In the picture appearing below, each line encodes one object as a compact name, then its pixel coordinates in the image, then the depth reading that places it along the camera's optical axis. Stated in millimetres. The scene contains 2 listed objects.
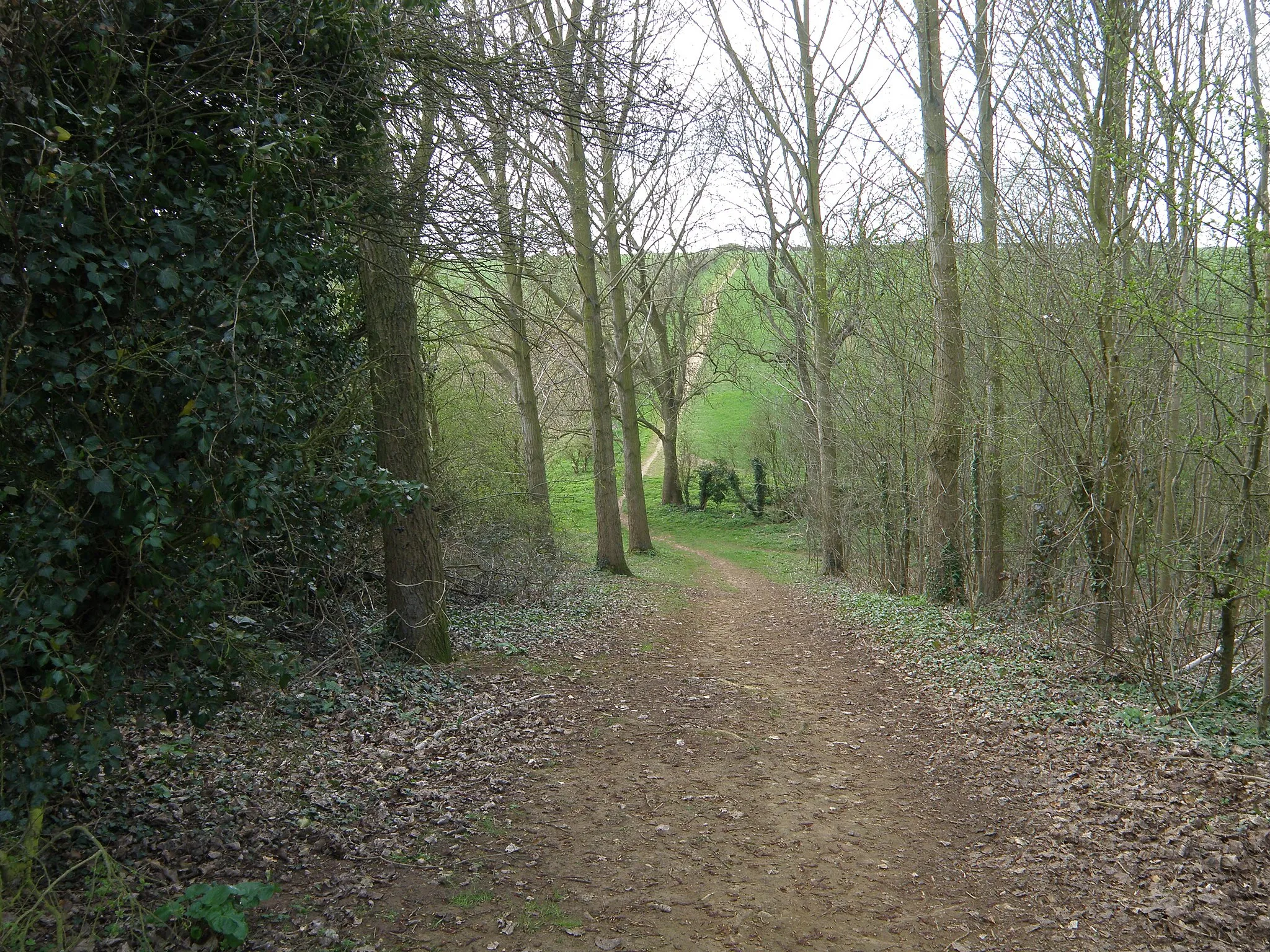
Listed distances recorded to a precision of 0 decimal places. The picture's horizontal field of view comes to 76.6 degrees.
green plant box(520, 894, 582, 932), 3963
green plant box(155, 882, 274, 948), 3434
